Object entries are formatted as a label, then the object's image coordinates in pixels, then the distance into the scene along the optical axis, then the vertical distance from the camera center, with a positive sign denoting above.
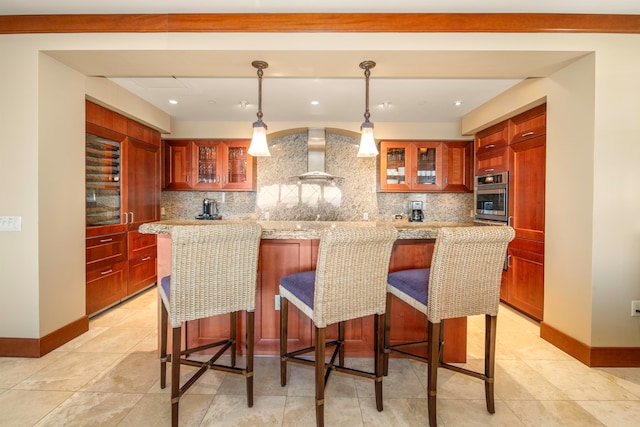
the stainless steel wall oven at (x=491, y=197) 3.41 +0.11
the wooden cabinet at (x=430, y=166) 4.45 +0.62
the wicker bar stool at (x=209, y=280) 1.47 -0.40
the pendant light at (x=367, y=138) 2.25 +0.52
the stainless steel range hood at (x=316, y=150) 4.38 +0.83
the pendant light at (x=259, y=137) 2.32 +0.54
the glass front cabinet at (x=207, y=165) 4.46 +0.61
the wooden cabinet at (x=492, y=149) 3.44 +0.73
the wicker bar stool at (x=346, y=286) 1.46 -0.43
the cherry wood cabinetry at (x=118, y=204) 2.99 +0.00
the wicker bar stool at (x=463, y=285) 1.53 -0.43
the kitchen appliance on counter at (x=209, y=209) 4.57 -0.07
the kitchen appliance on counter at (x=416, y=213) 4.62 -0.11
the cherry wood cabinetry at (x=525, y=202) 2.90 +0.05
